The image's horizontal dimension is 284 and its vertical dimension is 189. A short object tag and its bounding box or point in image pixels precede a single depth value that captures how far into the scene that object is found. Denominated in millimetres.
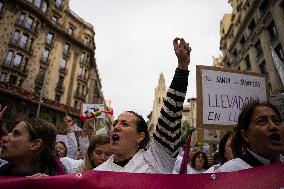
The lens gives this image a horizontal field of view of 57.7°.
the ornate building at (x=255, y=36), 16531
